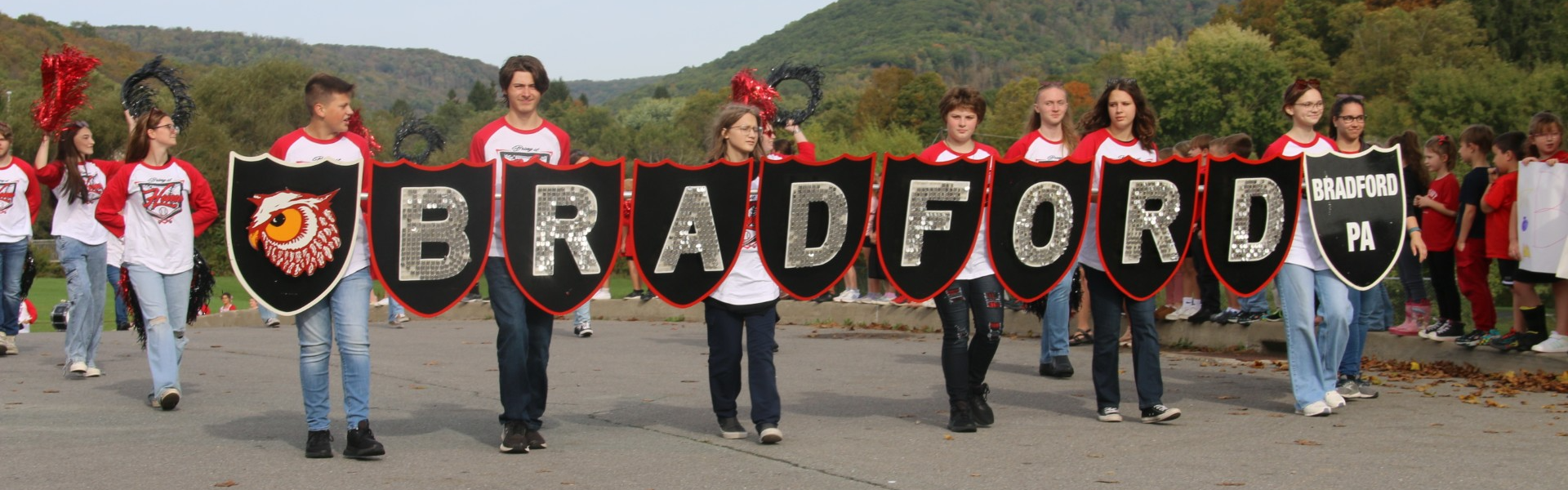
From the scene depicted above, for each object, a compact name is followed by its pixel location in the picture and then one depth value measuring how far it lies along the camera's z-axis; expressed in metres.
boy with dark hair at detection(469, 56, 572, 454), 6.98
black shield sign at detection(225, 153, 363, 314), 6.77
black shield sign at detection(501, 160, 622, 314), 7.11
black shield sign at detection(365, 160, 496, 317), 6.98
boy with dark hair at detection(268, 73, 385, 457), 6.80
